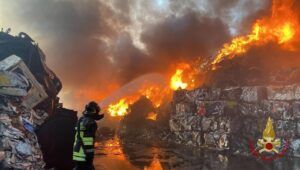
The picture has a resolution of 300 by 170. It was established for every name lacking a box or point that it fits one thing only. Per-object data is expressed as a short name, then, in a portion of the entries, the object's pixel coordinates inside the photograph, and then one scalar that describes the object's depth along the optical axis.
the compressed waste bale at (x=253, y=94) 21.25
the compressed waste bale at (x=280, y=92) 20.16
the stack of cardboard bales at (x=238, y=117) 19.56
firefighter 6.96
